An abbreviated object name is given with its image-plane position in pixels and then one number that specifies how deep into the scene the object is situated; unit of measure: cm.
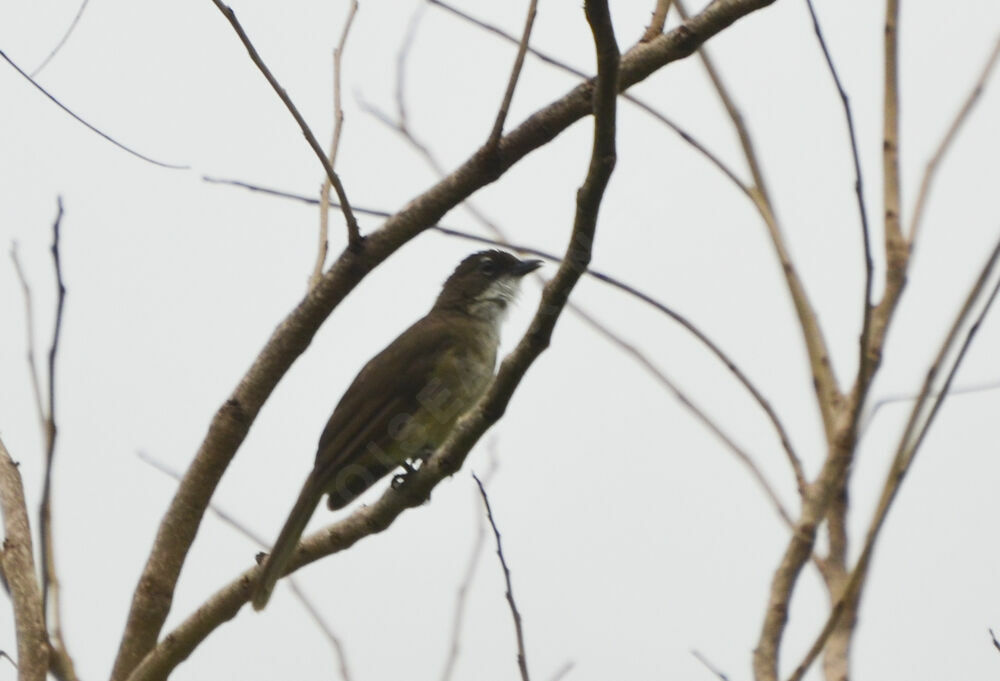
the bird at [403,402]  1072
